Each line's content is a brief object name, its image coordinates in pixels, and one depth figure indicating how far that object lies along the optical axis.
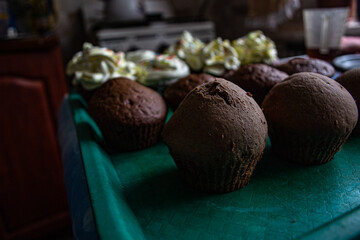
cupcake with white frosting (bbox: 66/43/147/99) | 0.31
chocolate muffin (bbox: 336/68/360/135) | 0.24
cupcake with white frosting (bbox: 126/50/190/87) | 0.34
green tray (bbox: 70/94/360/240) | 0.16
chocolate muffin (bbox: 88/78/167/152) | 0.26
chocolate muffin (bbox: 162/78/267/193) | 0.19
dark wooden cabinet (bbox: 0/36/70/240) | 0.43
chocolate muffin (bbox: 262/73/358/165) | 0.21
